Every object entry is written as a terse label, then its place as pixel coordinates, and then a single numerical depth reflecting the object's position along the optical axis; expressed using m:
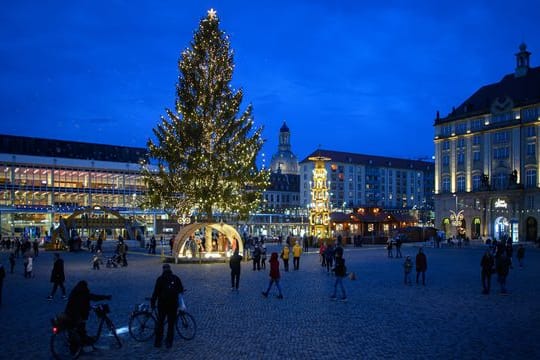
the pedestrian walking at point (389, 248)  43.59
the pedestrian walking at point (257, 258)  31.16
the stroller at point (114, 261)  33.19
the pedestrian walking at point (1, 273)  17.85
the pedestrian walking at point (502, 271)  21.28
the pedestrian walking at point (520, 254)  33.95
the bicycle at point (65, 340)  10.73
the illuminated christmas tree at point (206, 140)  37.38
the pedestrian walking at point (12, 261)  28.87
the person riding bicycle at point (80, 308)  11.16
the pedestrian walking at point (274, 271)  19.80
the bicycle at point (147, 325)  12.70
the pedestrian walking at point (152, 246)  47.91
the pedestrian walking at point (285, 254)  30.12
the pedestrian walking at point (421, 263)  23.77
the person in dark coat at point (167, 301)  11.92
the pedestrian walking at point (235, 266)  21.41
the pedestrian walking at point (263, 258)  32.78
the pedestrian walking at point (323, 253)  32.46
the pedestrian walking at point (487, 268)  21.14
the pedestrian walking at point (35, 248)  39.66
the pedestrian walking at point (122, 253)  33.94
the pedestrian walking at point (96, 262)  31.98
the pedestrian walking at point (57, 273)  19.05
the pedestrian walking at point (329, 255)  30.12
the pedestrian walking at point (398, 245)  43.22
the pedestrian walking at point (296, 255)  31.42
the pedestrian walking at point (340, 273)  19.17
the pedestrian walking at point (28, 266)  26.45
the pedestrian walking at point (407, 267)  23.83
